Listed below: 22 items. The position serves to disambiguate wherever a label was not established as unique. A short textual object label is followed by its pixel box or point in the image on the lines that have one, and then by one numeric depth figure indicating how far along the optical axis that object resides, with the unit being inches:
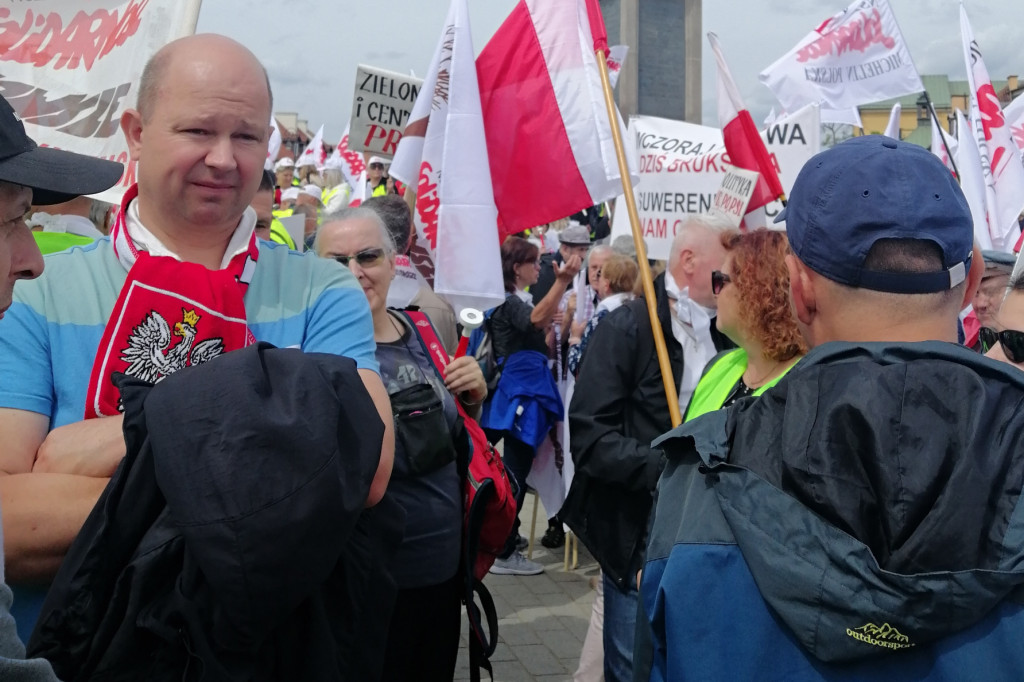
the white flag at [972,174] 250.4
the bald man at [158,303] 63.4
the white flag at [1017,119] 304.2
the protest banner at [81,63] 116.0
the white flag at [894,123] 302.3
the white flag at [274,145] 413.7
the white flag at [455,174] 151.3
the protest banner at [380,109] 215.2
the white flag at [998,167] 250.7
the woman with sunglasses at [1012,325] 98.6
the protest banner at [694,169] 239.0
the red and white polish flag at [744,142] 205.2
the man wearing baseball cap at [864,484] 51.5
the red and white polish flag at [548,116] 161.0
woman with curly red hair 106.1
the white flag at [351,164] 422.3
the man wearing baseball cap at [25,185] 54.8
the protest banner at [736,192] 199.0
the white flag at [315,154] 600.4
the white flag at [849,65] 299.6
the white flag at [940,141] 284.0
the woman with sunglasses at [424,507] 113.1
